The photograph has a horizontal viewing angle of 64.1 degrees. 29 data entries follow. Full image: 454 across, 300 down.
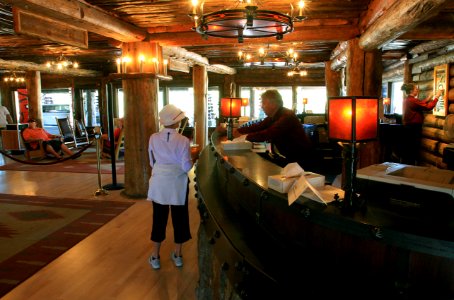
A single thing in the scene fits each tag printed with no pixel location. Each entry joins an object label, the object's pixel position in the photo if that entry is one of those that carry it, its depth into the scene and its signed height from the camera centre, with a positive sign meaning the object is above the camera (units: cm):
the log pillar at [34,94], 1272 +67
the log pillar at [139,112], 641 -1
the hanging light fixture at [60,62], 994 +149
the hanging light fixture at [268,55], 834 +133
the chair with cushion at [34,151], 1049 -111
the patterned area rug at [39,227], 392 -159
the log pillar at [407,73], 960 +89
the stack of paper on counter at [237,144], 405 -39
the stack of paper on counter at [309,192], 177 -43
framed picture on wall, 706 +42
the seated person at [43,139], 1052 -77
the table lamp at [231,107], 544 +4
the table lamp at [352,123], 182 -8
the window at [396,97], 1348 +37
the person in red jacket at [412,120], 719 -28
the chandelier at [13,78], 1428 +144
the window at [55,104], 1736 +42
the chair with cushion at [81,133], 1425 -82
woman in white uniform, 369 -64
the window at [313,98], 1648 +48
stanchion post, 680 -140
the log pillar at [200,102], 1094 +24
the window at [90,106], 1670 +29
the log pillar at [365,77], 548 +46
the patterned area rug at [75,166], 918 -142
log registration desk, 145 -70
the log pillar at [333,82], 1061 +76
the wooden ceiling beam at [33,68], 1085 +152
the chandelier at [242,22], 290 +77
